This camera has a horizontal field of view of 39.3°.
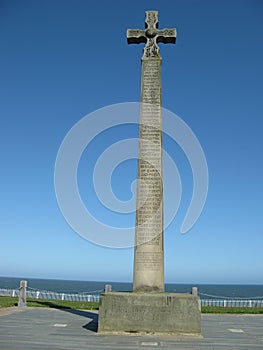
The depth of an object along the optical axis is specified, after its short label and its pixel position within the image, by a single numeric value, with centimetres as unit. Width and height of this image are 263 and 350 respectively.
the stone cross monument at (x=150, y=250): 934
